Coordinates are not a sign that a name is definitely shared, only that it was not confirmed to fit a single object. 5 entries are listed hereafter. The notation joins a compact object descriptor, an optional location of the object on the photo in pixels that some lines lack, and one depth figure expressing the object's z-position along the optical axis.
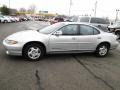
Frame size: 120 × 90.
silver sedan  3.66
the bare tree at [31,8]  77.85
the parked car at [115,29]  8.31
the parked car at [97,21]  7.94
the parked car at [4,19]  22.87
